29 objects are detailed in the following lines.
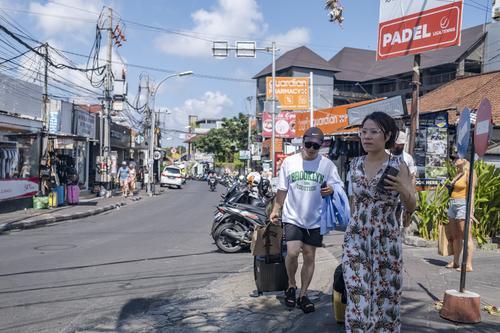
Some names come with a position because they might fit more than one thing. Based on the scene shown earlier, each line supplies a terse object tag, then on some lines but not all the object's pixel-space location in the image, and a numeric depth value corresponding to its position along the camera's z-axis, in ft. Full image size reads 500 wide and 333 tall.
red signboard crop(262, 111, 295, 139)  83.56
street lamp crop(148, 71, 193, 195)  96.84
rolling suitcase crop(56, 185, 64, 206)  60.83
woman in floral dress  11.27
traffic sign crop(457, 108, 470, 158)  16.79
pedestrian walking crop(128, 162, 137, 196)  89.40
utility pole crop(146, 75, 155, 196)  96.58
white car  127.95
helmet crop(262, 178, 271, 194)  58.83
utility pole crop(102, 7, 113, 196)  81.20
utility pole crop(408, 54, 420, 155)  31.97
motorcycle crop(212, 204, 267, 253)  30.50
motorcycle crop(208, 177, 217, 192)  114.21
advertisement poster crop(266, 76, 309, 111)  86.79
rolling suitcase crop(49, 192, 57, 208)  58.49
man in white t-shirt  16.19
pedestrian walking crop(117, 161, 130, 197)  86.53
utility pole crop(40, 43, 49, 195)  60.90
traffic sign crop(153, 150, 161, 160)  125.19
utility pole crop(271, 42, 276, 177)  75.12
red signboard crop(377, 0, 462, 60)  30.01
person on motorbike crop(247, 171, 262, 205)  59.68
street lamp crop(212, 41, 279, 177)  68.64
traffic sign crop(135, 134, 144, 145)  137.84
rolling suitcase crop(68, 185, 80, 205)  63.93
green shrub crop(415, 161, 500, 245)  29.45
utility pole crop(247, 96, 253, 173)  161.27
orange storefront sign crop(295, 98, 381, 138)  66.89
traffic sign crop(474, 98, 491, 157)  15.29
